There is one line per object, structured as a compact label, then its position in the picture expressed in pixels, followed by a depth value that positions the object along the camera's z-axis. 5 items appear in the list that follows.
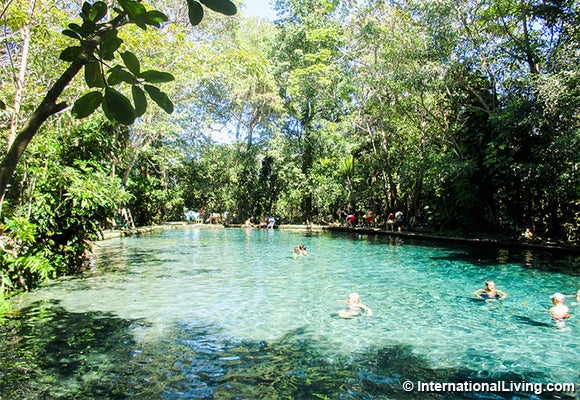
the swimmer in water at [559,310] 7.19
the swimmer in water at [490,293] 8.77
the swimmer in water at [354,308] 7.61
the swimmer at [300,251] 15.42
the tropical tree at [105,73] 1.41
